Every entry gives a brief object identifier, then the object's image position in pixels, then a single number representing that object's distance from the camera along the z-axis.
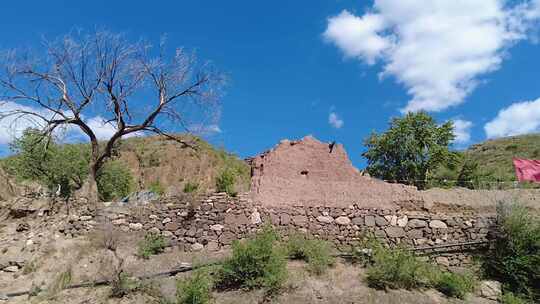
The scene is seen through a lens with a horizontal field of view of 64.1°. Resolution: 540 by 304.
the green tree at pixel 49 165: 18.73
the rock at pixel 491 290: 9.98
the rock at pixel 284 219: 11.95
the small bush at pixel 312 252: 10.27
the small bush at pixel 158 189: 18.62
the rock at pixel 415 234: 11.84
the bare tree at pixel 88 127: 12.90
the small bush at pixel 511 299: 9.58
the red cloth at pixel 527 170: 15.32
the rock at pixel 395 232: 11.86
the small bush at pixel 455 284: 9.75
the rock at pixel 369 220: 11.98
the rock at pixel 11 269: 10.48
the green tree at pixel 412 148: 22.06
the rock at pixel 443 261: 11.26
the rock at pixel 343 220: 12.03
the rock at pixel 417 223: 11.94
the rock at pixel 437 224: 11.88
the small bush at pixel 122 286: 9.39
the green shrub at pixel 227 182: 12.45
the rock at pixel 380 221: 12.01
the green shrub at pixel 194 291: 8.78
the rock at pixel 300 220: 11.99
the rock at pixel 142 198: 12.31
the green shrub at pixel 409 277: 9.82
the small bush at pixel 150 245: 10.92
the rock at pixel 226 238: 11.67
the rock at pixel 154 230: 11.66
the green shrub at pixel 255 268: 9.48
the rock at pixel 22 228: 11.73
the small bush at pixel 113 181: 20.77
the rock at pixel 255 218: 11.90
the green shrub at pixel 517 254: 10.12
